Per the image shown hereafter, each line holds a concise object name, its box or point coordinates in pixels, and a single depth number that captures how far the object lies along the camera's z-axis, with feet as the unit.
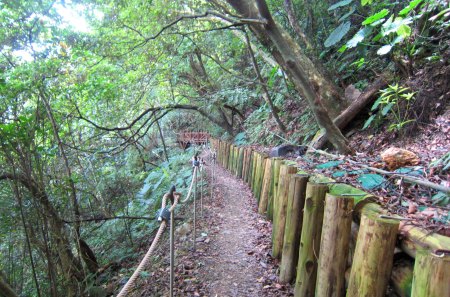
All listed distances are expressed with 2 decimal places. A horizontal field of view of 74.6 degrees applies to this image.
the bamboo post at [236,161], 28.81
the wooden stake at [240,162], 26.82
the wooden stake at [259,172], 17.83
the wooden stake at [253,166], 20.22
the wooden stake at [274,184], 13.21
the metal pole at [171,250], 7.83
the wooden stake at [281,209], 11.14
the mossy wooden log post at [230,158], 32.24
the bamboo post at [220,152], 39.63
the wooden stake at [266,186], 15.66
